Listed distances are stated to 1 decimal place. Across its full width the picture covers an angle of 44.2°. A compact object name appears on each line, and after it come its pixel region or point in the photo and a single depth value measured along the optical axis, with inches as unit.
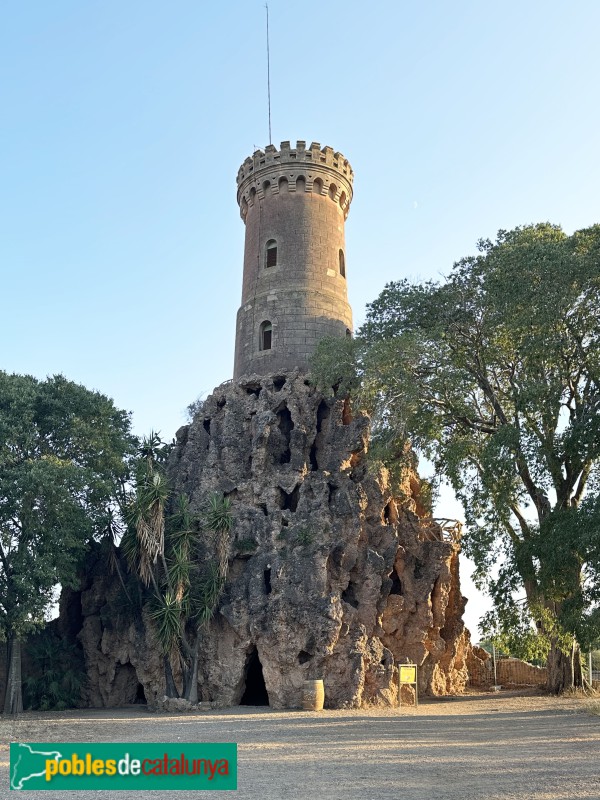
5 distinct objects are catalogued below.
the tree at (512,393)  796.6
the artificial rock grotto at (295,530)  951.0
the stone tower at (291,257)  1288.1
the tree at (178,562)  959.6
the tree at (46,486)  962.7
